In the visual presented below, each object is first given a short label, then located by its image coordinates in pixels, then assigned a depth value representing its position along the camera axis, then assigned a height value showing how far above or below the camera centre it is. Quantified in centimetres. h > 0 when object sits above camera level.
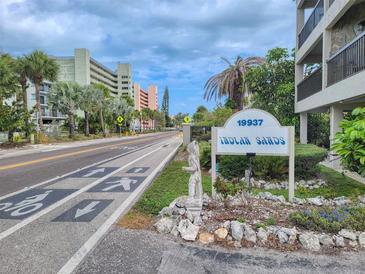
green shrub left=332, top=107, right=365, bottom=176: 554 -35
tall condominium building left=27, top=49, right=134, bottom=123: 7875 +2148
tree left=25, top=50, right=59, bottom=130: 3284 +652
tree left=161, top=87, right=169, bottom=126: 17262 +1375
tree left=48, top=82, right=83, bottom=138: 4369 +402
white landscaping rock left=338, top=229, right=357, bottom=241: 453 -167
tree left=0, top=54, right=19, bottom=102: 2842 +478
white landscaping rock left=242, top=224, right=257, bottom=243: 466 -170
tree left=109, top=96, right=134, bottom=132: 6741 +415
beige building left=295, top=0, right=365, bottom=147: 932 +236
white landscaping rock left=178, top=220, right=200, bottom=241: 478 -171
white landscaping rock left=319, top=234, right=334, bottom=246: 448 -173
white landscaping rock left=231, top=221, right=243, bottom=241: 468 -167
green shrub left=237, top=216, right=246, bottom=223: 516 -164
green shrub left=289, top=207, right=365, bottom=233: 473 -154
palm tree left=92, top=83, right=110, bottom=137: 4959 +445
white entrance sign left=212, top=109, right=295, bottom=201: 695 -28
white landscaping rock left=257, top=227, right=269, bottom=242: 465 -171
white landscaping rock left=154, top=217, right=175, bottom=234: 512 -172
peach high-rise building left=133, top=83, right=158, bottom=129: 15942 +1658
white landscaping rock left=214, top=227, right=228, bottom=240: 475 -172
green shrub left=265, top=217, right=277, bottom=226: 511 -166
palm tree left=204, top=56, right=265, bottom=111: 2147 +333
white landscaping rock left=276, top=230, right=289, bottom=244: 459 -172
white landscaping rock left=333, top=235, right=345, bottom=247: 445 -173
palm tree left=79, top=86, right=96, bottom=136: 4623 +412
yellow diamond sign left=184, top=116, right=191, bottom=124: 2429 +47
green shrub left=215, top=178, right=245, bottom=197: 599 -126
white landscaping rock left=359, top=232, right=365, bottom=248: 444 -172
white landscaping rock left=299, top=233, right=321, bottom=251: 441 -174
